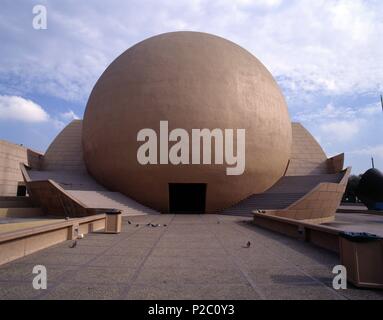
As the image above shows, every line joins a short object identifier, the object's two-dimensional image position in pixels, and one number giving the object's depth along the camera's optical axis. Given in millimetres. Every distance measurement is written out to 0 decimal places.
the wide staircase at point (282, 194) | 17797
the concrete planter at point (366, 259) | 4254
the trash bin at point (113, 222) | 9711
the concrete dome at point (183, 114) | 18328
